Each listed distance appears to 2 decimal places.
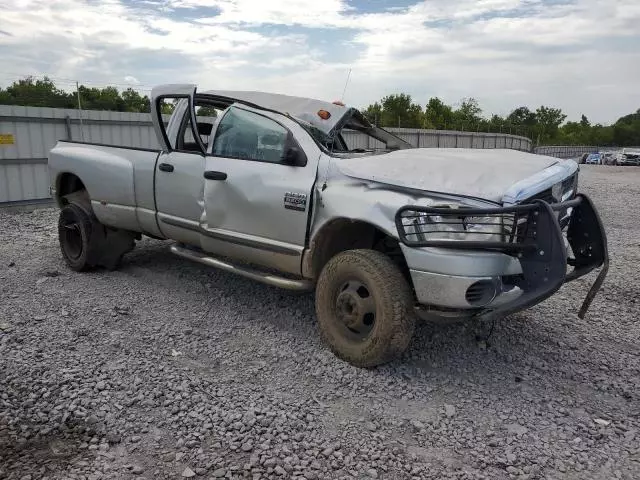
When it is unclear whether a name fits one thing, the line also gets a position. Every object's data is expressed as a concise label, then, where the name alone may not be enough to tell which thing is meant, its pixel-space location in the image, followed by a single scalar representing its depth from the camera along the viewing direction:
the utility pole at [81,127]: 12.39
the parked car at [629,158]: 39.66
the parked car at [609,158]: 42.76
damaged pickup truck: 3.46
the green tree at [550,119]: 88.11
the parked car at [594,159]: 45.00
